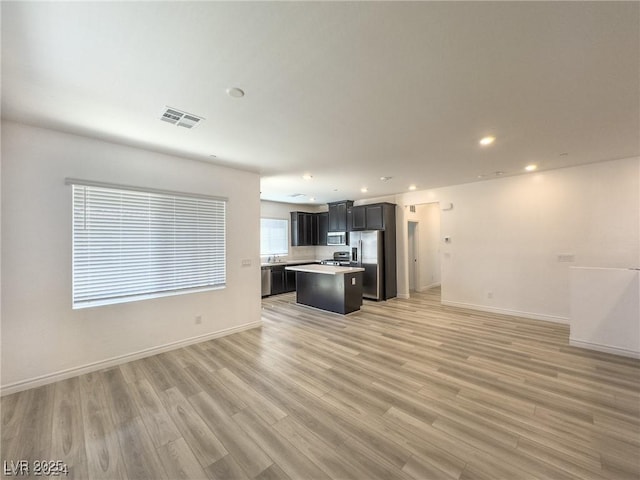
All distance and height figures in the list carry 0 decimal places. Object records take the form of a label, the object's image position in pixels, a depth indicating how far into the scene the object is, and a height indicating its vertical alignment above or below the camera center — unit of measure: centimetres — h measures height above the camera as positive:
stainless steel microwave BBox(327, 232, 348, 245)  757 +9
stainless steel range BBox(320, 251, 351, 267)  720 -55
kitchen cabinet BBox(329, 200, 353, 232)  740 +78
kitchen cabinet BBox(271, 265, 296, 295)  708 -112
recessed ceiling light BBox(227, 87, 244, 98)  203 +123
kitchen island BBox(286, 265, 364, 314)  518 -101
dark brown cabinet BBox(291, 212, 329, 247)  803 +43
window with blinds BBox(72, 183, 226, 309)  296 -1
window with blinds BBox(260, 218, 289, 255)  755 +18
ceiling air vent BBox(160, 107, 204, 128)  239 +124
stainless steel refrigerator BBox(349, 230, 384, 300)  634 -51
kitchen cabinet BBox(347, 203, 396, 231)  650 +65
